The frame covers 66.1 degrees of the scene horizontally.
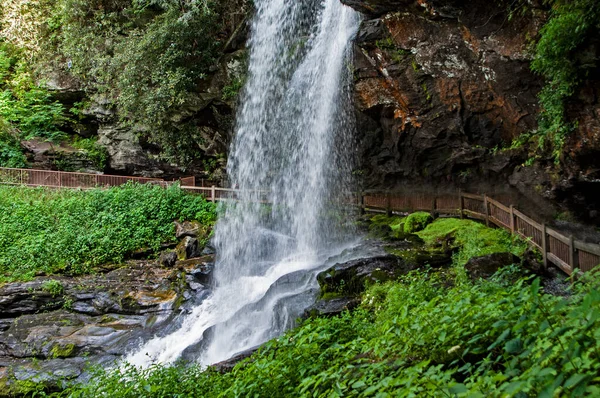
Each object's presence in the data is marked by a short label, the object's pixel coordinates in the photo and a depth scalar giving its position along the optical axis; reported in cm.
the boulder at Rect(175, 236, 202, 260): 1592
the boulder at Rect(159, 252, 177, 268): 1555
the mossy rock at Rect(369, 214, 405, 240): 1301
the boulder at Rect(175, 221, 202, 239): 1722
